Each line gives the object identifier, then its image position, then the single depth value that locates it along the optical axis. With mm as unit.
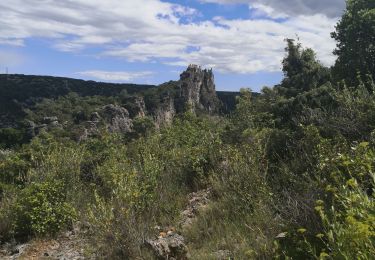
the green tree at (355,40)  21406
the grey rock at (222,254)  4571
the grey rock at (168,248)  5027
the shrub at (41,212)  7070
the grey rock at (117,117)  77750
